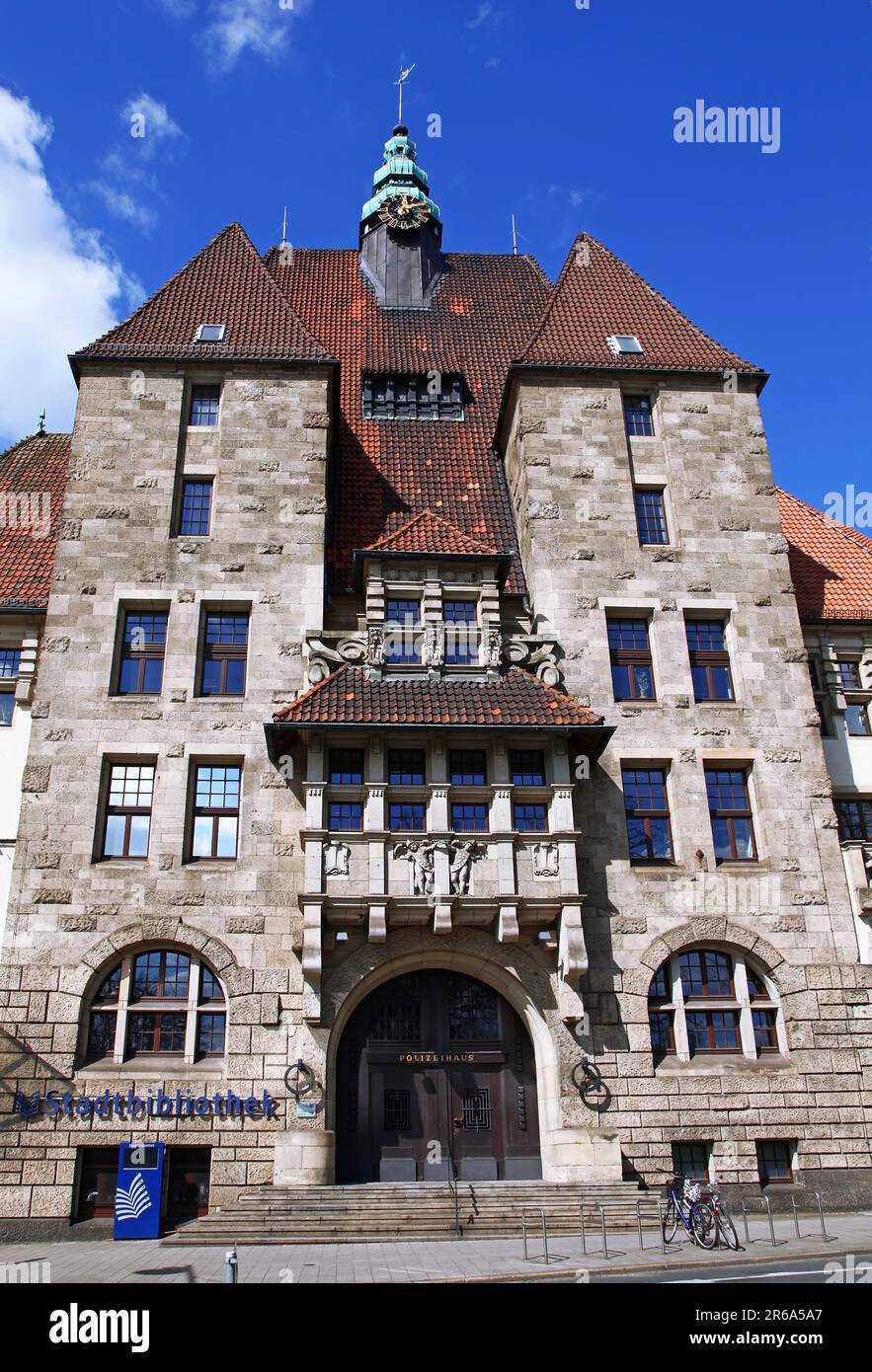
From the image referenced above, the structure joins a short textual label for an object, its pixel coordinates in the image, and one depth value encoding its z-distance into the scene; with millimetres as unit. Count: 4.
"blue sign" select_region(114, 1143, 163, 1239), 18125
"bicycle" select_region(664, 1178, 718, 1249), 15344
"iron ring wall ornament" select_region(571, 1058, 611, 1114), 19906
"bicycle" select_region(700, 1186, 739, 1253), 15295
